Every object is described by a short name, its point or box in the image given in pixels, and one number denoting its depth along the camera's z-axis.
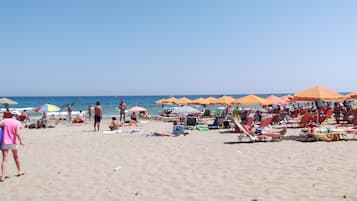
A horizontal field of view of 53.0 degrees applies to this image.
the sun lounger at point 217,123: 15.59
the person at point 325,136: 10.27
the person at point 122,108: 21.69
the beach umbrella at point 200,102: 25.94
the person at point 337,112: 17.12
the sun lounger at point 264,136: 10.59
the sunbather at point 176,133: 12.88
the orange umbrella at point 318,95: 11.96
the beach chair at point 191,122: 16.09
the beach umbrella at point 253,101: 16.68
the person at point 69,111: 25.36
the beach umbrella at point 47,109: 18.44
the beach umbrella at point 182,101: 26.33
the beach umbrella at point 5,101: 19.17
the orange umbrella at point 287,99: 21.04
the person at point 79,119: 22.15
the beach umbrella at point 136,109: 20.08
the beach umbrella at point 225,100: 21.20
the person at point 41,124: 18.81
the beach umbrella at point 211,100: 25.11
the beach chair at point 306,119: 14.61
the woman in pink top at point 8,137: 6.23
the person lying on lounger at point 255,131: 10.81
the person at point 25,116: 21.34
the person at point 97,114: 16.00
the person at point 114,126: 15.95
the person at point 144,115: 26.64
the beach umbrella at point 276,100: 19.33
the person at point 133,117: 20.11
